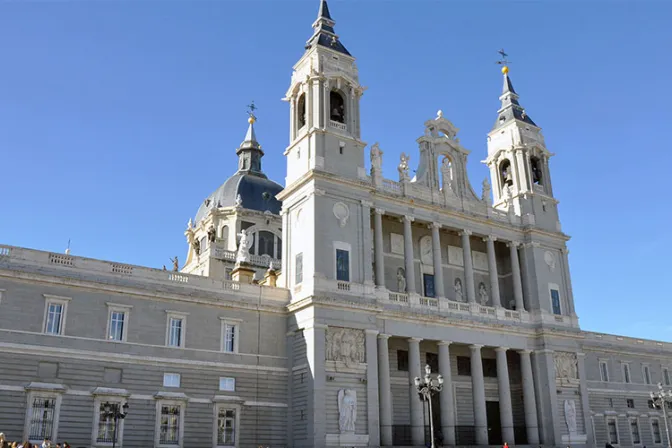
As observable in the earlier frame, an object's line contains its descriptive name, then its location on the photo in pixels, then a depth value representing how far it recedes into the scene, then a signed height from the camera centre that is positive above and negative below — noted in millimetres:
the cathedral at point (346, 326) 32000 +6418
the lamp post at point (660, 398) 39719 +2461
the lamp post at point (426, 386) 30031 +2562
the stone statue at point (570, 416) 43938 +1713
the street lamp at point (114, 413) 29641 +1546
